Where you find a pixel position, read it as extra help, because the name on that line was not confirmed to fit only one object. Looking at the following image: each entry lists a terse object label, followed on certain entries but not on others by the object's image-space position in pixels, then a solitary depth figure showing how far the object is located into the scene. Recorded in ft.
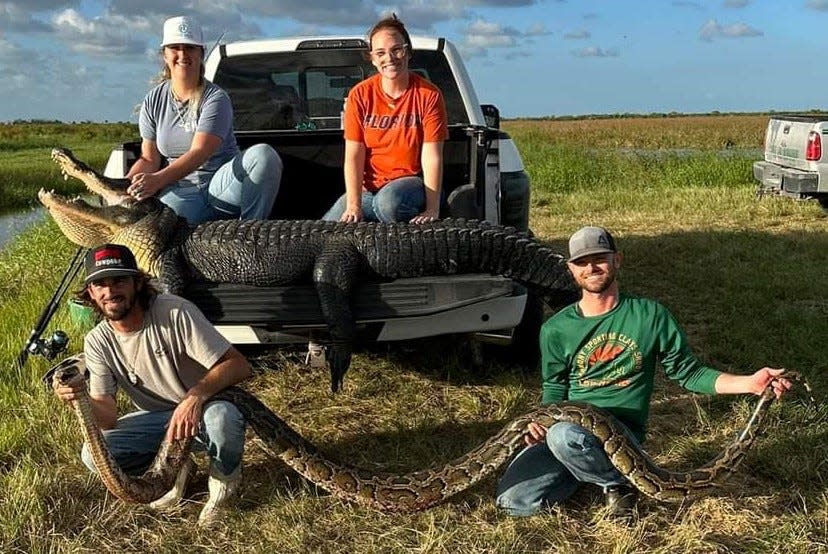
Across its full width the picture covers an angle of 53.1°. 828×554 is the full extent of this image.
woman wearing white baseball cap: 14.56
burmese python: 10.18
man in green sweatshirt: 10.47
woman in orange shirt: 14.28
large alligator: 12.58
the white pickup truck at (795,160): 37.93
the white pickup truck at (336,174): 12.59
